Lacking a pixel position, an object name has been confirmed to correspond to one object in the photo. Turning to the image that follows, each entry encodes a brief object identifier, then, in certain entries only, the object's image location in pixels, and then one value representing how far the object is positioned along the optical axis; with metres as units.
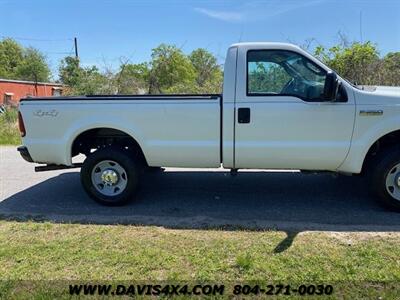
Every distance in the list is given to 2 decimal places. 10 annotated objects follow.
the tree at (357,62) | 12.65
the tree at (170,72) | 19.59
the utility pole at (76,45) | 50.80
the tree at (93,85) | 19.41
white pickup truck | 4.65
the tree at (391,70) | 12.22
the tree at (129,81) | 19.08
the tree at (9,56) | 64.50
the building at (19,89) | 42.18
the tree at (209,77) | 16.09
